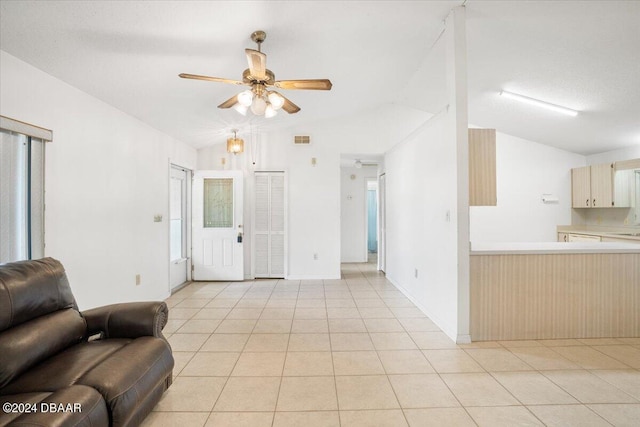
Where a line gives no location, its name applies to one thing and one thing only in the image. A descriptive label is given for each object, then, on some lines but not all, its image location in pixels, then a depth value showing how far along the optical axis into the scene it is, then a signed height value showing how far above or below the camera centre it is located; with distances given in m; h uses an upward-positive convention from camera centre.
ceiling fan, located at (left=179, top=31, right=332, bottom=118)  2.40 +1.13
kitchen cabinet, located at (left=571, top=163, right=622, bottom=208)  4.94 +0.47
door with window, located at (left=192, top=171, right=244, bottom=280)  5.28 -0.16
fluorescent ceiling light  4.09 +1.53
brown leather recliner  1.29 -0.78
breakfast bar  2.88 -0.77
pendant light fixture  4.88 +1.16
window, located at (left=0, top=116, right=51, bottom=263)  2.21 +0.21
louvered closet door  5.53 +0.01
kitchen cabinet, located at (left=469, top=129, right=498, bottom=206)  2.94 +0.47
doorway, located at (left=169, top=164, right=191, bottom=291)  4.87 -0.16
